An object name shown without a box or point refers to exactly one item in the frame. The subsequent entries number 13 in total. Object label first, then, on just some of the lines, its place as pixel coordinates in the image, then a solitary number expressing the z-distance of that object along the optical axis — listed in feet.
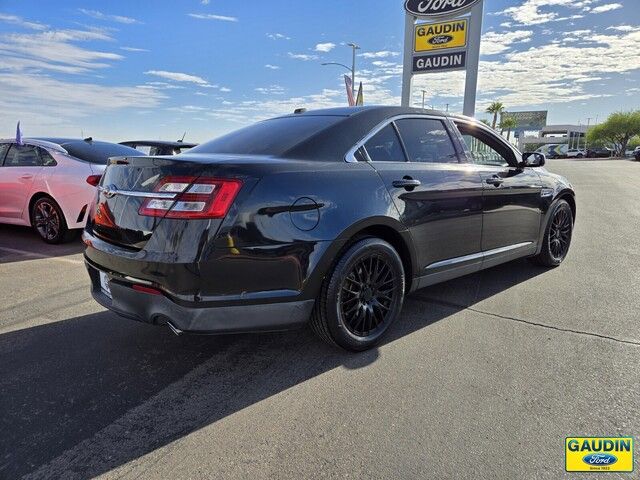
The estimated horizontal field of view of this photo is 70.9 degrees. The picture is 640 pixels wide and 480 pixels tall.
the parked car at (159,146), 26.41
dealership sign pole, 48.02
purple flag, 22.15
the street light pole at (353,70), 99.35
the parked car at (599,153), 230.48
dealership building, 340.47
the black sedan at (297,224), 7.90
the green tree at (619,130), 230.68
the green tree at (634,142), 276.33
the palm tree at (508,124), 304.50
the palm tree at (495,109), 286.05
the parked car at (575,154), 251.19
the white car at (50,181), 20.26
